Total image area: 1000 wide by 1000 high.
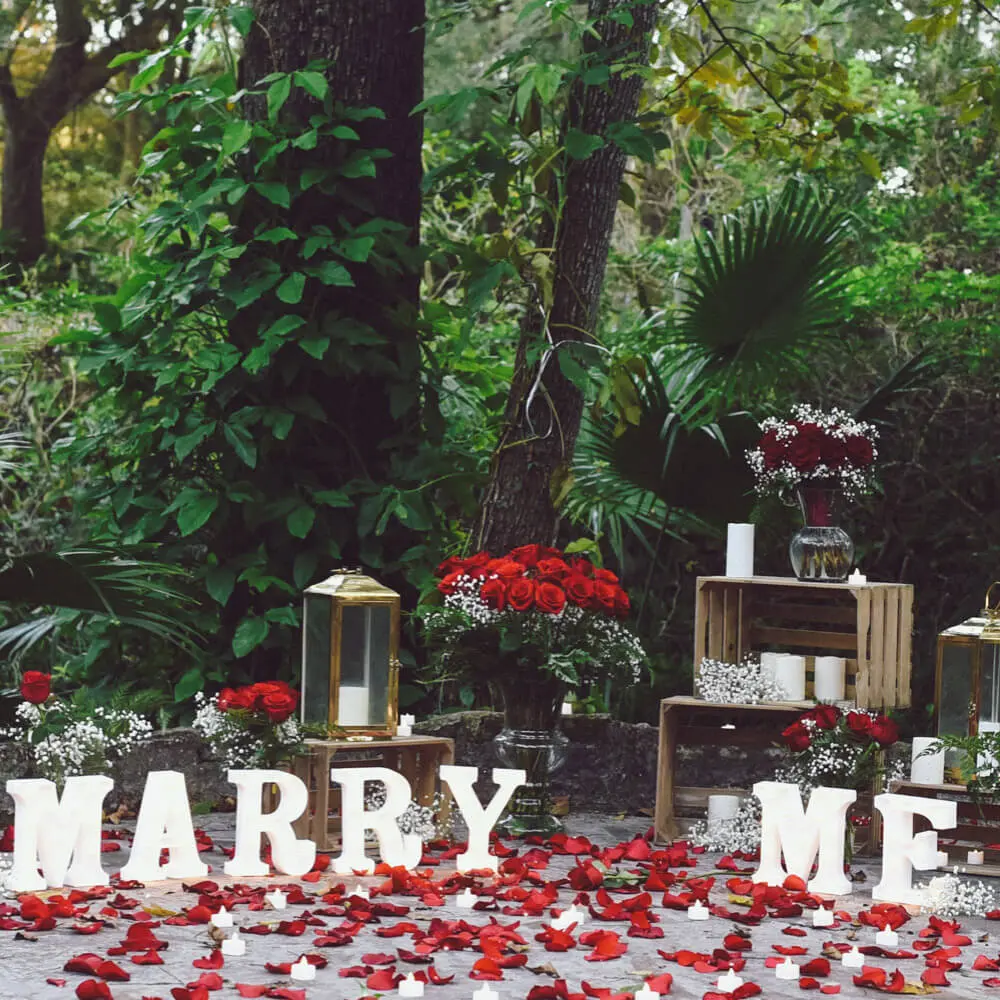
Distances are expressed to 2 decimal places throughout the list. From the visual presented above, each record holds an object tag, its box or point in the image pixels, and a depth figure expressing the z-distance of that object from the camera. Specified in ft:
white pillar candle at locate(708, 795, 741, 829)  15.48
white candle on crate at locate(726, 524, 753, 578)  16.19
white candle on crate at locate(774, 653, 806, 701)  15.74
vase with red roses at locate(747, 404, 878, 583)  15.46
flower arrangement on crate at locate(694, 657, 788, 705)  15.67
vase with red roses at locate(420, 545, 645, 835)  14.85
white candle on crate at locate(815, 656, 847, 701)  15.76
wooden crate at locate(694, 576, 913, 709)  15.47
